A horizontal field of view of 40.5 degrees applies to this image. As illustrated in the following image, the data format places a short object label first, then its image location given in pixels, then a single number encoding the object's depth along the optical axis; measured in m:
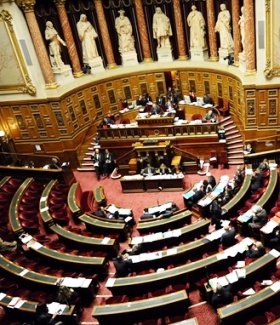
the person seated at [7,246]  11.38
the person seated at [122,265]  10.12
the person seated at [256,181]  12.70
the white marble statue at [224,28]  17.34
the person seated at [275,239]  9.94
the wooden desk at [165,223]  11.98
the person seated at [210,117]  16.60
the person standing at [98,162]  16.92
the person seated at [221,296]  8.60
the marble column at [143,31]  18.89
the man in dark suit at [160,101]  18.72
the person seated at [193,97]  19.05
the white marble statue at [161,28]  18.91
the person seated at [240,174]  13.39
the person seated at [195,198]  13.29
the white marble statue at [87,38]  18.75
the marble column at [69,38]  17.86
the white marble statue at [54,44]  17.52
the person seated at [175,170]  15.52
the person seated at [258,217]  10.55
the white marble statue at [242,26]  15.69
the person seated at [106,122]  17.84
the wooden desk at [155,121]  16.92
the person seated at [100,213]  12.99
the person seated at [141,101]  19.53
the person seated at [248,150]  15.46
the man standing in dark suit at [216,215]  11.54
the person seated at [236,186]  13.04
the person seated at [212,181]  13.86
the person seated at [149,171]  15.77
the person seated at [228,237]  10.34
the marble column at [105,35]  18.69
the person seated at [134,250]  10.77
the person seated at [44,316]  8.65
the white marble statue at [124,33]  19.09
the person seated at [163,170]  15.66
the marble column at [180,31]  18.55
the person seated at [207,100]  18.56
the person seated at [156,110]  17.41
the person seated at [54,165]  15.91
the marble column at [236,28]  16.61
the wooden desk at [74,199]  13.22
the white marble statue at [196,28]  18.31
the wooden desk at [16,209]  12.29
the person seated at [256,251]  9.57
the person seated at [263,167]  13.29
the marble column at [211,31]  17.77
